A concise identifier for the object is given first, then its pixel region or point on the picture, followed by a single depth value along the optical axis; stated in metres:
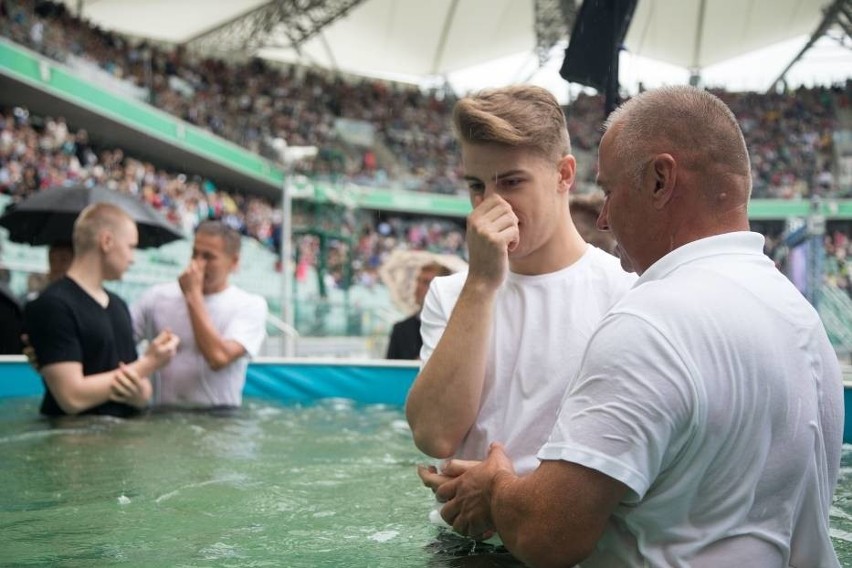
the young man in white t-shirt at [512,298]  1.72
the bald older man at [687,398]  1.18
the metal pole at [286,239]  13.45
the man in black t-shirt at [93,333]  3.85
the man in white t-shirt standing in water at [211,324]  4.64
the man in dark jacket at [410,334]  5.67
